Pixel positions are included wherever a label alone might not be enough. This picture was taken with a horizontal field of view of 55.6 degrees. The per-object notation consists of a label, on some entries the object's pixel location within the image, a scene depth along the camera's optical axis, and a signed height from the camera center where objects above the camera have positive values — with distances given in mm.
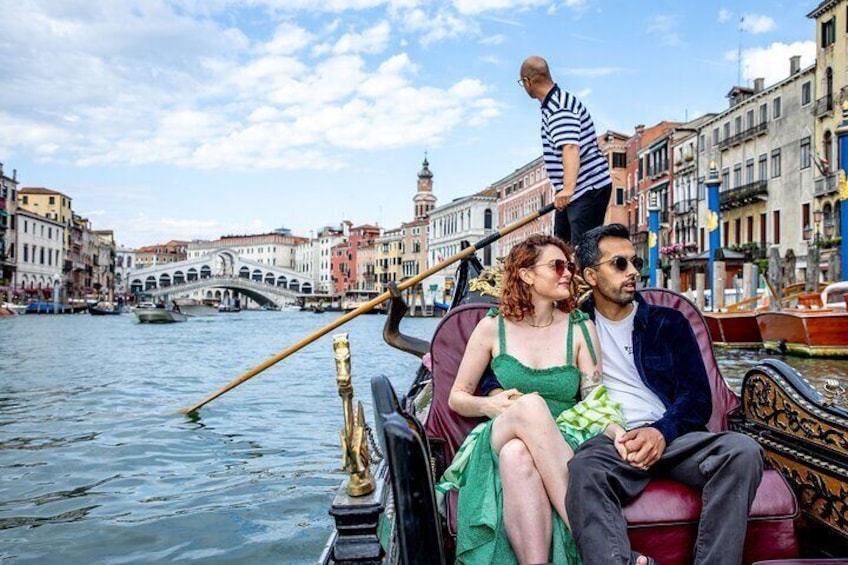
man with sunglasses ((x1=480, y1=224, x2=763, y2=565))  1522 -248
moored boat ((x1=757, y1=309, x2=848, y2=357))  9562 -140
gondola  1295 -327
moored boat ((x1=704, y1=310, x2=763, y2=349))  11906 -147
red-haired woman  1604 -201
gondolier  2891 +608
